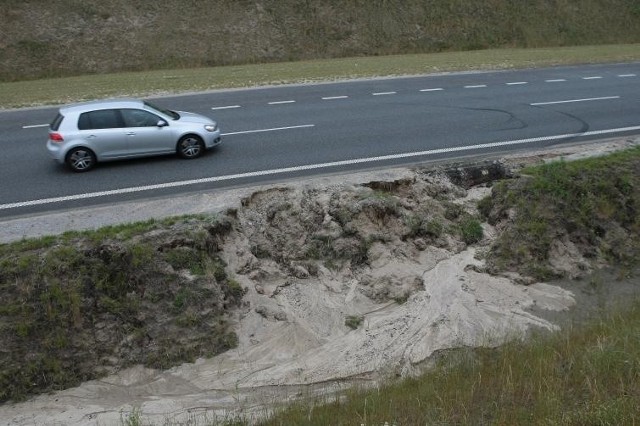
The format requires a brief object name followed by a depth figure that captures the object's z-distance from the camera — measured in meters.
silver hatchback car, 13.93
